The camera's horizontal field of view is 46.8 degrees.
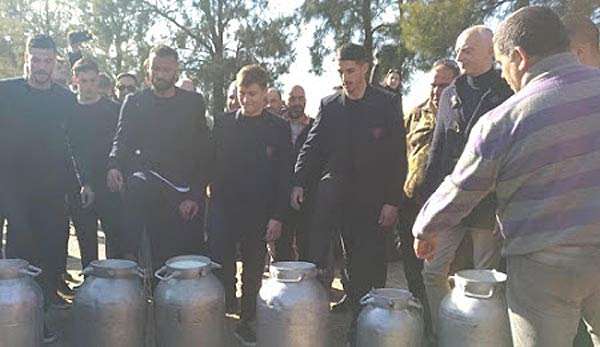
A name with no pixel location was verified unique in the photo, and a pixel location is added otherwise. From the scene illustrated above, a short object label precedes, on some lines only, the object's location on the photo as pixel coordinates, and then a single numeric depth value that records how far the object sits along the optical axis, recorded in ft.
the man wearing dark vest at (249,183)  15.60
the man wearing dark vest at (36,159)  15.62
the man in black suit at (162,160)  15.30
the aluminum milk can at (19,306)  11.67
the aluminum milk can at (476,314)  11.03
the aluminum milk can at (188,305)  12.55
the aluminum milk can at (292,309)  12.19
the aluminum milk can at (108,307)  12.29
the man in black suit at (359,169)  14.70
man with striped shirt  8.01
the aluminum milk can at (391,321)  11.80
